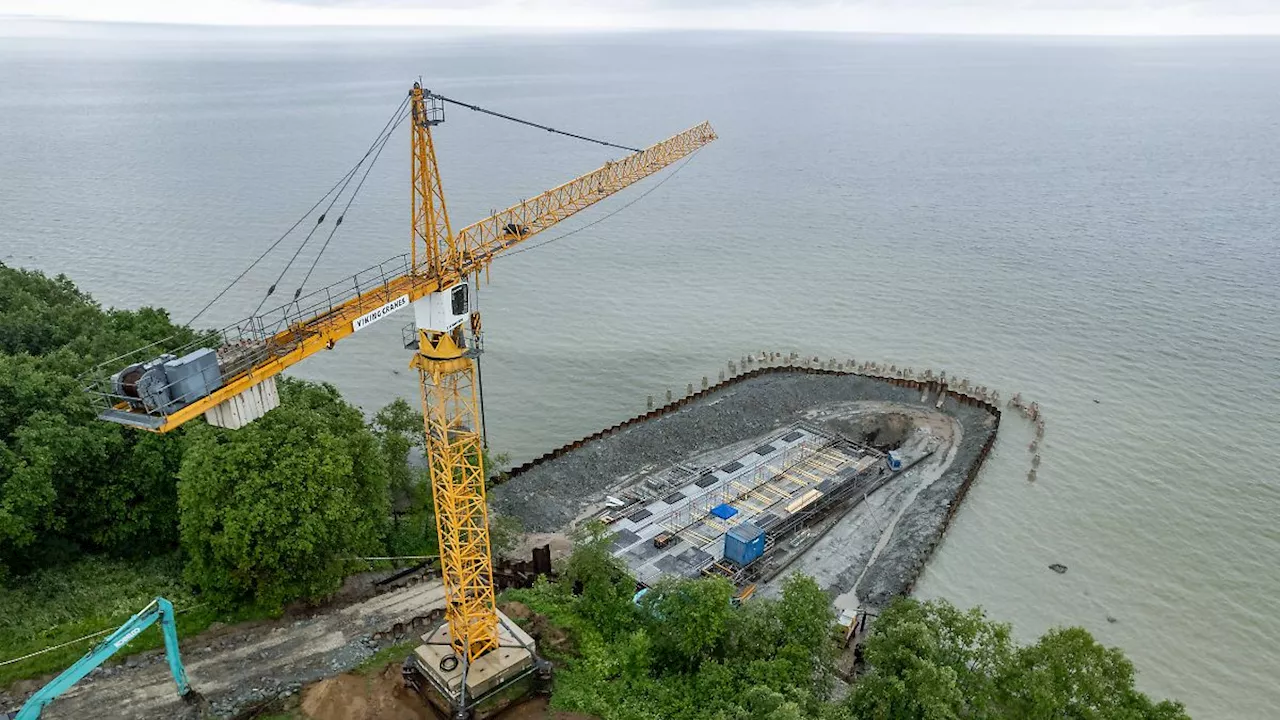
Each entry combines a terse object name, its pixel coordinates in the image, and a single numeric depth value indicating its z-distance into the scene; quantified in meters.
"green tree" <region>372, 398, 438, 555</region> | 36.97
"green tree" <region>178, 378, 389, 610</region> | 28.58
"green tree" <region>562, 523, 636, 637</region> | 30.81
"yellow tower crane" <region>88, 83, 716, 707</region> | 19.03
